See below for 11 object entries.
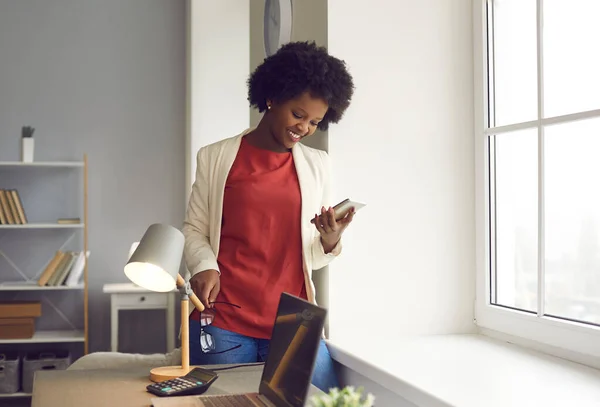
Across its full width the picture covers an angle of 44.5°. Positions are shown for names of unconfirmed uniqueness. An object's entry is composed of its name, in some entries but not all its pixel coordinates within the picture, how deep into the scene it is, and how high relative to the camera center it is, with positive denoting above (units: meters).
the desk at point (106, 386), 1.52 -0.39
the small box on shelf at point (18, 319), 4.40 -0.64
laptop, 1.27 -0.27
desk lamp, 1.54 -0.11
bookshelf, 4.68 -0.16
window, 1.76 +0.12
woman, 1.93 +0.00
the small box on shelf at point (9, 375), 4.32 -0.96
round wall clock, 2.58 +0.69
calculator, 1.57 -0.38
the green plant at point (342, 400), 0.98 -0.25
